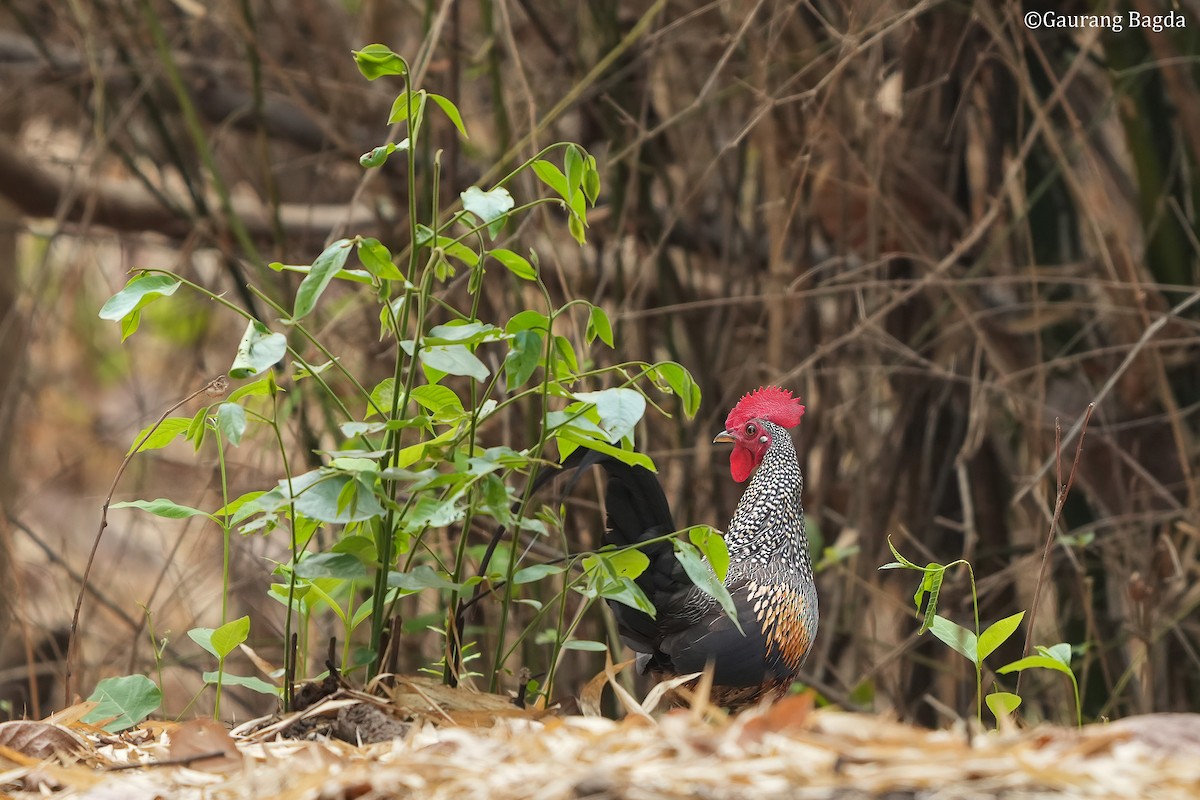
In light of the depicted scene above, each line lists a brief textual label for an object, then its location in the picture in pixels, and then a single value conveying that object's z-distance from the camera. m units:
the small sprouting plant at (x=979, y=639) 20.13
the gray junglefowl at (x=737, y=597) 20.43
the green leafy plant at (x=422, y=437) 20.06
